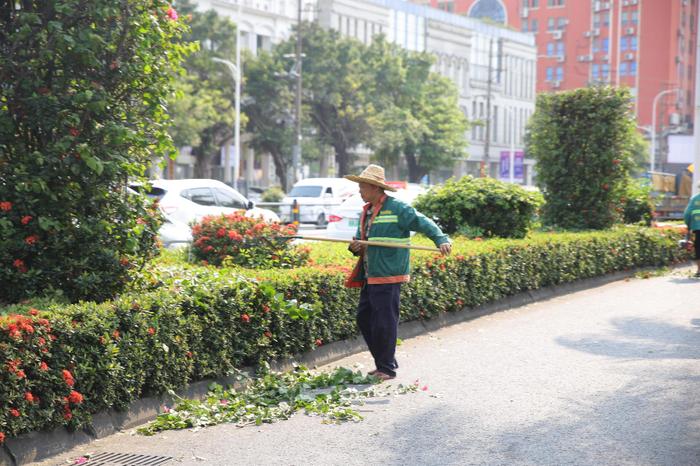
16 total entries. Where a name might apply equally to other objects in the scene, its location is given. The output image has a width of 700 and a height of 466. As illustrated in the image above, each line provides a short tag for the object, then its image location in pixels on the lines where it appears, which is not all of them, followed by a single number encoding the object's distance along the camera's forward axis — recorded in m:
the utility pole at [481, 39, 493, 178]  69.24
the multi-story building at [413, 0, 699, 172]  114.75
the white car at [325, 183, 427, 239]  24.19
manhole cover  6.56
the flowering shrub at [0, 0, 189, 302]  7.95
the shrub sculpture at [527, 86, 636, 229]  21.20
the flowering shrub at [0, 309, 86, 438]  6.21
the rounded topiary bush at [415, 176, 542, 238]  17.45
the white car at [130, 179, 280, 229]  20.70
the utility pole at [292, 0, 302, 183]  47.75
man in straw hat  9.22
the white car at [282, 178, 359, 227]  35.97
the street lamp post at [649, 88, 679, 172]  89.54
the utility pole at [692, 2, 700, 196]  29.01
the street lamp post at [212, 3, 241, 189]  46.44
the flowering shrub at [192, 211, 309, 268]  11.54
